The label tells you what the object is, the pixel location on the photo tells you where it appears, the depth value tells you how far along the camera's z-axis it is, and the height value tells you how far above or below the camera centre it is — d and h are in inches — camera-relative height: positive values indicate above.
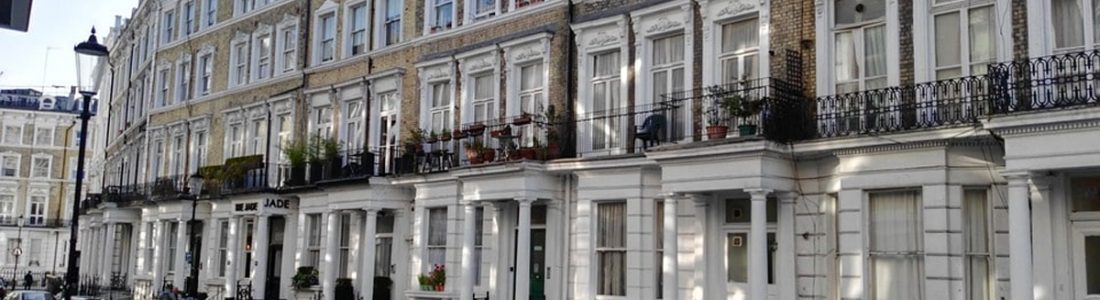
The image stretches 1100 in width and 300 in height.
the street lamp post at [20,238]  3125.5 +67.3
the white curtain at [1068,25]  555.2 +140.6
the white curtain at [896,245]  602.9 +23.3
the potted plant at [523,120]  823.7 +121.6
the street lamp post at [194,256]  1079.0 +11.0
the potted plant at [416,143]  941.8 +115.9
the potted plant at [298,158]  1109.7 +115.9
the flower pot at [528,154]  822.5 +94.5
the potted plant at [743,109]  649.0 +106.5
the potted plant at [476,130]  866.1 +118.2
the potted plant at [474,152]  859.4 +99.0
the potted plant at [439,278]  916.6 -5.0
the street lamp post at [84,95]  639.1 +108.8
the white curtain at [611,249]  780.0 +21.0
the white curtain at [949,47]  602.2 +137.6
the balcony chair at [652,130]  736.3 +103.7
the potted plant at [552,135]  823.1 +109.9
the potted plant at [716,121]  669.9 +103.1
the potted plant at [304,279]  1094.4 -11.1
